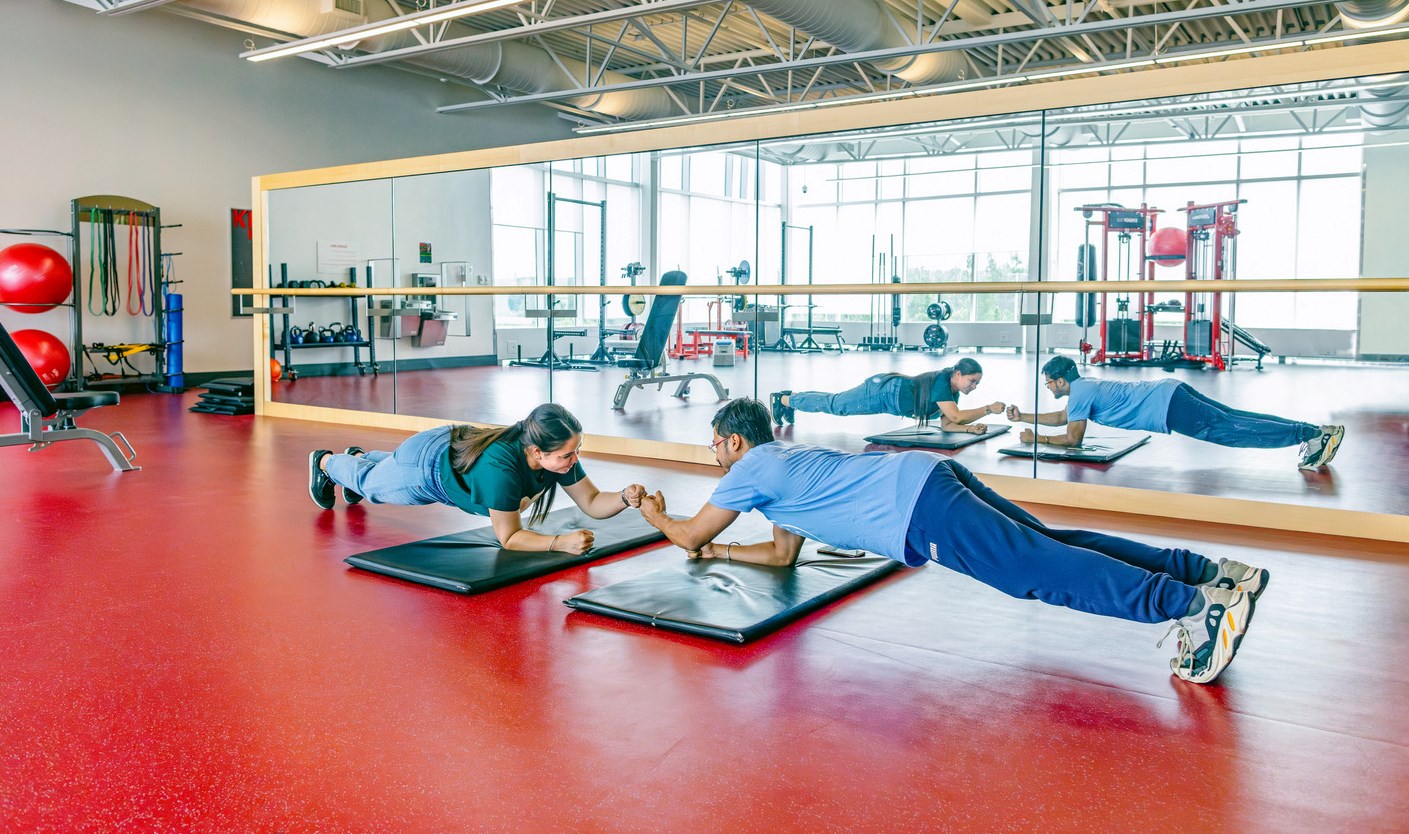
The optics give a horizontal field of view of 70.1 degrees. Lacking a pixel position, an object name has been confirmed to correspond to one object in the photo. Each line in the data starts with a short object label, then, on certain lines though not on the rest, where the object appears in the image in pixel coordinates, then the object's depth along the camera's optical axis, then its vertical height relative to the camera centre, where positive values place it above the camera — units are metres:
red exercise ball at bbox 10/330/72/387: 8.76 +0.10
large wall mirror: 4.55 +0.52
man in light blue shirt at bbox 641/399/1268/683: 2.52 -0.47
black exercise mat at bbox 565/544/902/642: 3.00 -0.74
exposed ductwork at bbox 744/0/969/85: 9.27 +3.35
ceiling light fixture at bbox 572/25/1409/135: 9.70 +3.29
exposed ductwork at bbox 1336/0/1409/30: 8.95 +3.23
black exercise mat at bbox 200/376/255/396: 8.84 -0.17
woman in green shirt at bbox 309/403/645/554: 3.43 -0.40
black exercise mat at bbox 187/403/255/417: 8.80 -0.38
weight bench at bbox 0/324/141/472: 5.51 -0.24
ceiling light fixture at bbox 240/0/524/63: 8.29 +3.04
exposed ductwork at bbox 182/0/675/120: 9.34 +3.52
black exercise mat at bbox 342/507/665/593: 3.50 -0.72
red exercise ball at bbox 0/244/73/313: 8.80 +0.79
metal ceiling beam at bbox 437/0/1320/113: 8.67 +3.14
